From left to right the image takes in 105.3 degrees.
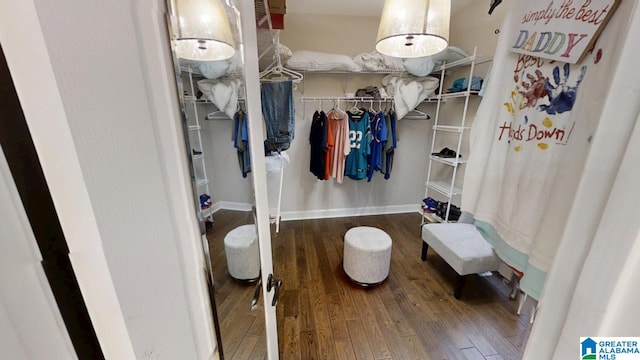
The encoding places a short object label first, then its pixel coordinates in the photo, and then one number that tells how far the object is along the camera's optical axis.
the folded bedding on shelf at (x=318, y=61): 2.71
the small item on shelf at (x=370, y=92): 2.99
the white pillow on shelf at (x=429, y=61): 2.58
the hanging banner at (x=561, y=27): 0.49
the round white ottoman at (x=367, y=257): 2.07
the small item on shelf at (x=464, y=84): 2.43
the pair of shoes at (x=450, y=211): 2.72
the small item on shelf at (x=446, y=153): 2.86
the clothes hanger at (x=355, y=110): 3.03
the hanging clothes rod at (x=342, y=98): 3.01
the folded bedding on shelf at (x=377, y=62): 2.82
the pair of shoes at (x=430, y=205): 3.06
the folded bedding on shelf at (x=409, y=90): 2.88
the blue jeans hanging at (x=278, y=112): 2.46
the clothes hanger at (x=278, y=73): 2.45
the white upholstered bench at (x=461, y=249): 1.93
